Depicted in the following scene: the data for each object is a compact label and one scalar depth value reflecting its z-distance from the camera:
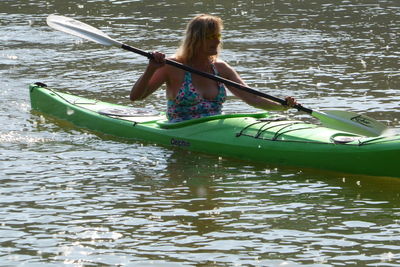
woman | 15.34
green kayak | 13.62
